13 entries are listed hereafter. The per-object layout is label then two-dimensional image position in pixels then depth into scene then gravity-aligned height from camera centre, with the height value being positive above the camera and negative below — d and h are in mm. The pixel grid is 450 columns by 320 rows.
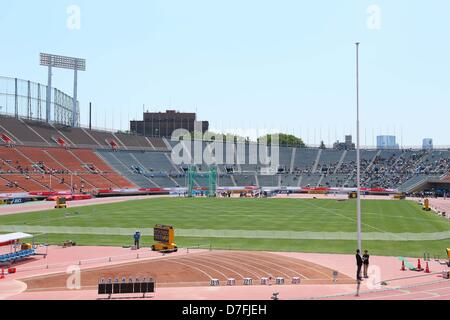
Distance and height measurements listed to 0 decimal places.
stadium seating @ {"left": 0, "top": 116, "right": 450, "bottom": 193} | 94000 +1271
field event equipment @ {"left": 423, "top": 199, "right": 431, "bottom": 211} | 63006 -4818
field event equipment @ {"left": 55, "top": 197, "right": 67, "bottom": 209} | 66312 -5100
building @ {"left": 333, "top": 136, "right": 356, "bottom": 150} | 176025 +10973
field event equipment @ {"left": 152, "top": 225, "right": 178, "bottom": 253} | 31797 -5037
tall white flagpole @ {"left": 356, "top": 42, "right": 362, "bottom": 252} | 24406 +2432
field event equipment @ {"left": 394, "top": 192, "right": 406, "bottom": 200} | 90556 -5062
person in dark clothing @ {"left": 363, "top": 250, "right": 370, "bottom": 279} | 22875 -4597
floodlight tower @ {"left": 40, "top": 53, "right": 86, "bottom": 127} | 118750 +27901
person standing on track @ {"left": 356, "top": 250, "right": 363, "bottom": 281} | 21836 -4575
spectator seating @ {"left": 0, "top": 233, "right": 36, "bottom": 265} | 28453 -5513
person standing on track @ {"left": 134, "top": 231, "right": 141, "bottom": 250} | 33375 -5076
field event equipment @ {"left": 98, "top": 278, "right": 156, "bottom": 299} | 19391 -5070
